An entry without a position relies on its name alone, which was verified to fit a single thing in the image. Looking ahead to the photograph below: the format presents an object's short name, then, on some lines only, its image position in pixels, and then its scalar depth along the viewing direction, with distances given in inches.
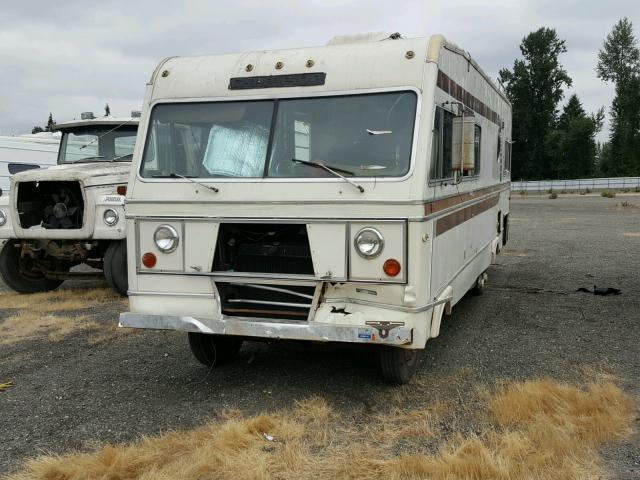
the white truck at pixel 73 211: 337.1
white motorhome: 176.4
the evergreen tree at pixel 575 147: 2518.5
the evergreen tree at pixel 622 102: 2484.0
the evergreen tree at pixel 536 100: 2694.4
